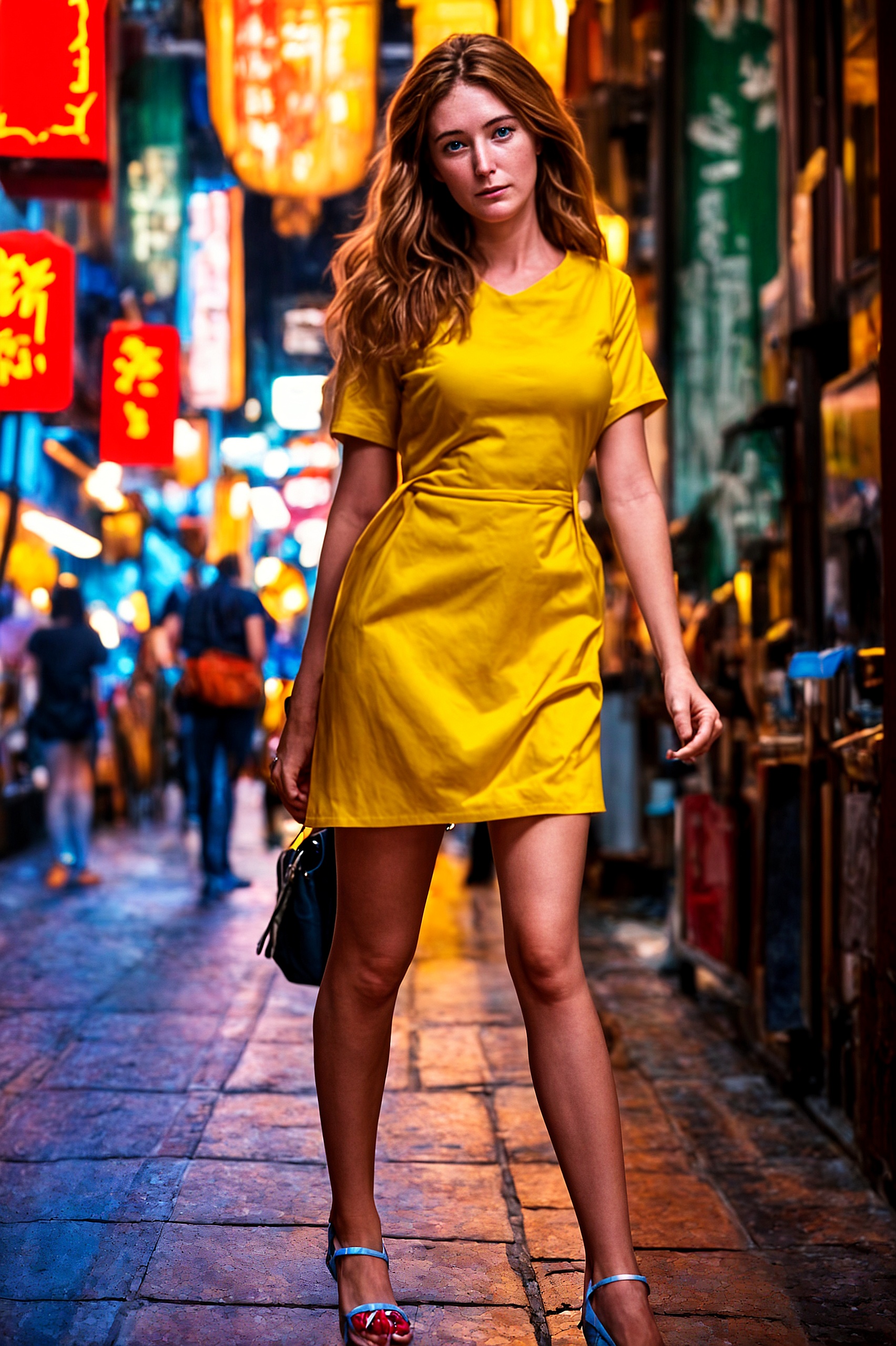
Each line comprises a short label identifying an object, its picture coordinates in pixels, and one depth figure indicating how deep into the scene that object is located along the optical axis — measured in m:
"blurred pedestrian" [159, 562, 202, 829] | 8.49
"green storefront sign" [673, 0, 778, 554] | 7.38
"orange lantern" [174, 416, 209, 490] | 15.84
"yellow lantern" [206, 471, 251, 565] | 21.77
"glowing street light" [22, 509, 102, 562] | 13.09
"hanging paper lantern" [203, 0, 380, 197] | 7.77
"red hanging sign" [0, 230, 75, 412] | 4.80
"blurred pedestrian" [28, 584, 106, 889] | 8.73
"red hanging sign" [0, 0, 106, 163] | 4.50
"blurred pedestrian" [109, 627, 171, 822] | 13.35
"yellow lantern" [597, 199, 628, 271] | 8.72
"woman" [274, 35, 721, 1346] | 2.26
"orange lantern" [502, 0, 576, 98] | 7.60
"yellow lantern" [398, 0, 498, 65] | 7.28
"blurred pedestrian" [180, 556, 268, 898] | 8.07
